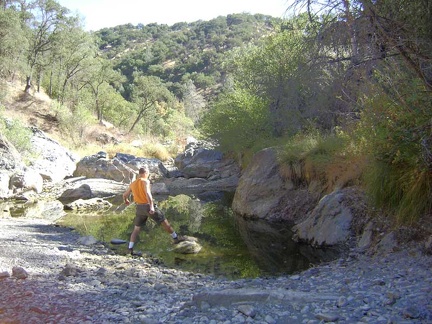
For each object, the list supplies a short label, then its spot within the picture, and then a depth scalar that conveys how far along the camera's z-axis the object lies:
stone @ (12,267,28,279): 7.21
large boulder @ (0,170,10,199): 20.38
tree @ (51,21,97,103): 42.41
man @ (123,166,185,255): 10.88
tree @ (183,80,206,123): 68.19
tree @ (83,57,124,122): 48.00
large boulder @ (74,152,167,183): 28.17
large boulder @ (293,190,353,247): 10.09
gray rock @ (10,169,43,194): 21.98
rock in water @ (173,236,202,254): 10.86
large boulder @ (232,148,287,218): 15.62
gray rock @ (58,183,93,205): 21.44
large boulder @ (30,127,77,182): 26.77
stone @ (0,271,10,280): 7.04
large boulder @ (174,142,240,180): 28.57
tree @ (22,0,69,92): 41.28
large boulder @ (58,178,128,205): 21.69
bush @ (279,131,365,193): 12.23
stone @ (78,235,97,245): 11.81
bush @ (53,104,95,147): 38.69
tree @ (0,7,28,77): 34.56
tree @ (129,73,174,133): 51.44
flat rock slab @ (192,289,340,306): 5.39
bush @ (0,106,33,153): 25.78
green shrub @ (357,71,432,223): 7.19
